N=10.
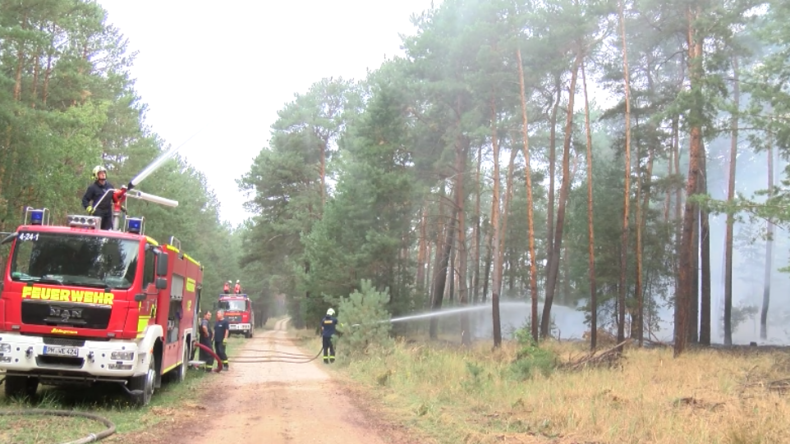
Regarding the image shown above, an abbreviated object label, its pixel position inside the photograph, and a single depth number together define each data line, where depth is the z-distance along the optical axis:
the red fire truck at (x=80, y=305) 9.59
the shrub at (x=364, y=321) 20.75
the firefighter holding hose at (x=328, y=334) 21.64
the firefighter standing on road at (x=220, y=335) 18.38
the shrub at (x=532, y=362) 14.73
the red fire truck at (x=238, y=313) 38.41
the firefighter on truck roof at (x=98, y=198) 11.38
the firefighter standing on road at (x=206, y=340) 18.67
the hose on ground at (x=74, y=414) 8.15
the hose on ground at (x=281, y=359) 22.44
